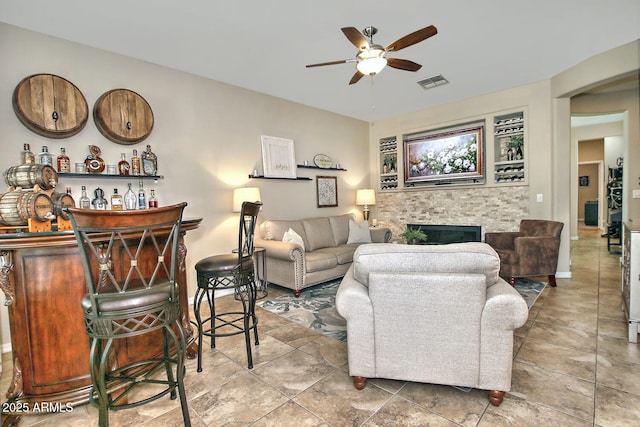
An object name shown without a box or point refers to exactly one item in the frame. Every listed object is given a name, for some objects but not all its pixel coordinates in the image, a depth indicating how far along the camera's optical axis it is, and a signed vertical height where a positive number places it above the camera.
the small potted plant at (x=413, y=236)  3.96 -0.51
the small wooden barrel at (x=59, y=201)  1.84 +0.05
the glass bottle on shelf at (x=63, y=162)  2.77 +0.43
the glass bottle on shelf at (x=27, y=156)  2.20 +0.39
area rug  2.84 -1.18
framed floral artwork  5.02 +0.71
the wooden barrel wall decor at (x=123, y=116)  3.04 +0.93
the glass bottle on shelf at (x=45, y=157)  2.63 +0.45
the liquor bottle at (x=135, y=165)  3.19 +0.43
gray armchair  1.61 -0.65
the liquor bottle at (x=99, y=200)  2.90 +0.08
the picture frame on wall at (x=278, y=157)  4.52 +0.67
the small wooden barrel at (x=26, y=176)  1.78 +0.20
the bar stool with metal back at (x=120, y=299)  1.38 -0.44
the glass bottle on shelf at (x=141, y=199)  3.17 +0.08
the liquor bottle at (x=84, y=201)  2.83 +0.07
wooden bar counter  1.63 -0.61
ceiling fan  2.38 +1.25
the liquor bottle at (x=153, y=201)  3.26 +0.05
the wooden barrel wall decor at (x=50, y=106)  2.63 +0.93
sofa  3.81 -0.66
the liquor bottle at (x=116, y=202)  2.99 +0.05
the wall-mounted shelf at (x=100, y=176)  2.80 +0.31
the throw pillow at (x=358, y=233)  5.03 -0.57
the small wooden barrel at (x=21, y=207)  1.69 +0.02
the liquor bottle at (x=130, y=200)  3.04 +0.07
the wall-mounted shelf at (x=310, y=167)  5.06 +0.56
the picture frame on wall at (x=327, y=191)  5.38 +0.16
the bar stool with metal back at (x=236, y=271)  2.13 -0.47
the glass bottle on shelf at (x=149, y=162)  3.29 +0.47
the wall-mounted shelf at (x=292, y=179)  4.37 +0.36
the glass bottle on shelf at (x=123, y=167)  3.14 +0.41
